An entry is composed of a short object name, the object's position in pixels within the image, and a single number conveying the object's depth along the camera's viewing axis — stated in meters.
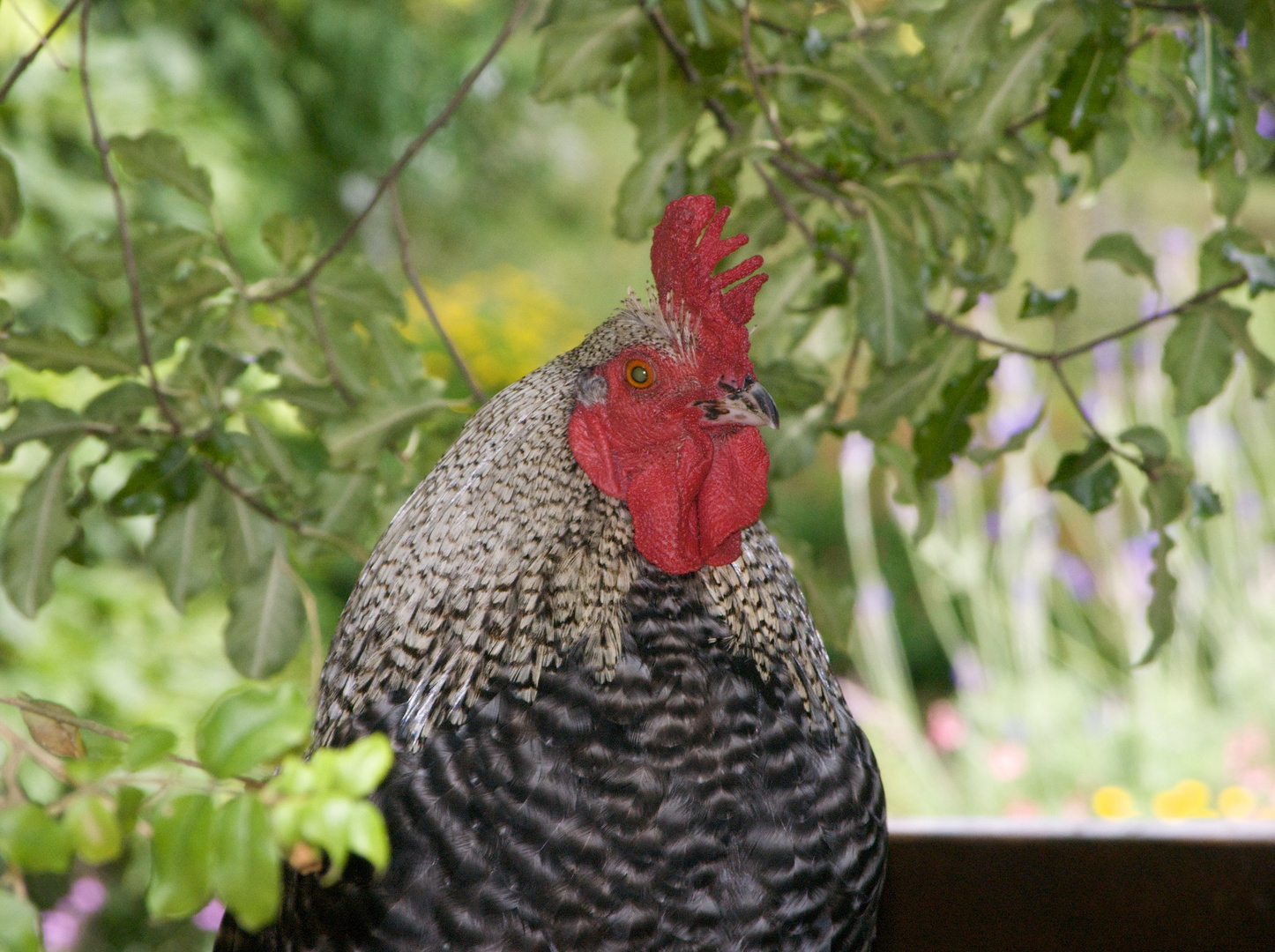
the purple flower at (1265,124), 3.22
